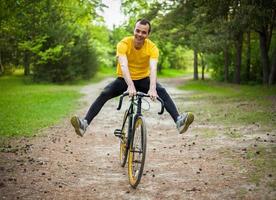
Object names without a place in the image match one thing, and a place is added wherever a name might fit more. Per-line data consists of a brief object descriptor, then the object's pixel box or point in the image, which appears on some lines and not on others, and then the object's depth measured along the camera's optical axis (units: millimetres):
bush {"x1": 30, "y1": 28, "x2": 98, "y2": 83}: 37219
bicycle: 5930
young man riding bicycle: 6258
